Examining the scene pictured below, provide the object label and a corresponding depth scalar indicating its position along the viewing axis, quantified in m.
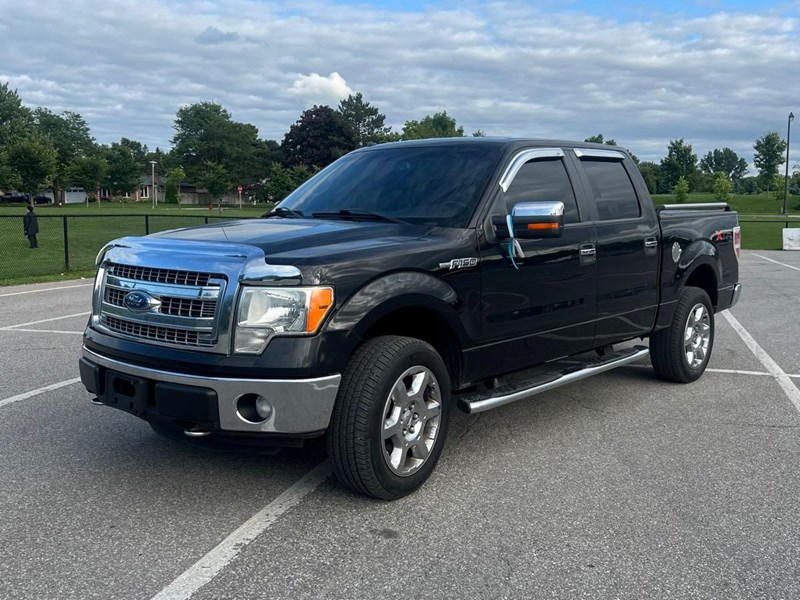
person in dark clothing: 23.08
